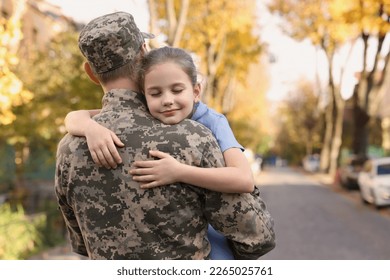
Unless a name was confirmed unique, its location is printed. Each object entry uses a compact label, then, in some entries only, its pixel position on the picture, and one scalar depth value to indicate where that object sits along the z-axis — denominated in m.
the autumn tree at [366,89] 21.31
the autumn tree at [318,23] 21.02
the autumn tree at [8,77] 6.29
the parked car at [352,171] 23.50
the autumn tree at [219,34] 18.80
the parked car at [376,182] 15.31
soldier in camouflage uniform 1.80
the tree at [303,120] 60.75
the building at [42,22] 26.78
